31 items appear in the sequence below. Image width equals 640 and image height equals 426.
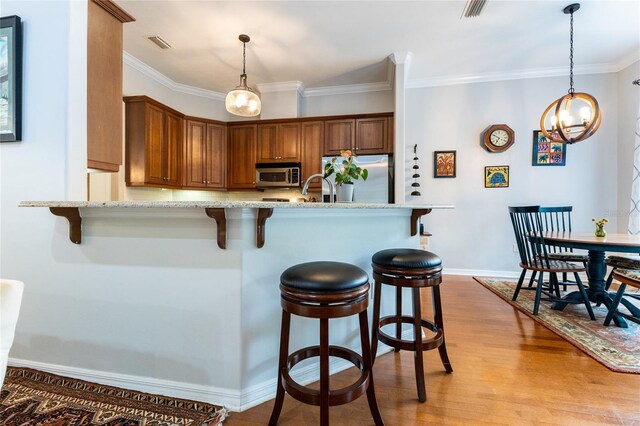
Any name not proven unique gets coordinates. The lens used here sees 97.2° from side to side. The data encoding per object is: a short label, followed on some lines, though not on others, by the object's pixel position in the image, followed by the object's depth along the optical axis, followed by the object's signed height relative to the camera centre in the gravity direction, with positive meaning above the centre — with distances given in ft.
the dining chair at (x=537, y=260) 8.27 -1.53
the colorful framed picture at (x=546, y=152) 12.62 +2.70
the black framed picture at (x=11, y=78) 5.37 +2.51
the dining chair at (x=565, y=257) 9.31 -1.52
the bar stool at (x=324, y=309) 3.66 -1.31
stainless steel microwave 13.60 +1.74
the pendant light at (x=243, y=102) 9.23 +3.61
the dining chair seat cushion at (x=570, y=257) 9.39 -1.54
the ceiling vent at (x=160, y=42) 10.40 +6.36
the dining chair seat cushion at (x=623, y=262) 7.37 -1.37
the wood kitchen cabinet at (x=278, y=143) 13.78 +3.36
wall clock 12.91 +3.43
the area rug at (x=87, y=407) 4.17 -3.10
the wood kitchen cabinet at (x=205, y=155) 13.55 +2.75
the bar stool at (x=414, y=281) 4.75 -1.20
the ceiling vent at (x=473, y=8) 8.45 +6.29
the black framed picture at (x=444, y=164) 13.44 +2.28
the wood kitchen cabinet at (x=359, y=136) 13.03 +3.53
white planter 6.02 +0.39
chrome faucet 5.94 +0.45
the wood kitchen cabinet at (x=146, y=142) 11.31 +2.81
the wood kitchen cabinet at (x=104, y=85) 5.86 +2.72
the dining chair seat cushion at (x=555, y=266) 8.21 -1.62
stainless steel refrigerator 12.33 +1.19
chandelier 9.11 +3.10
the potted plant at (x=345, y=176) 5.86 +0.74
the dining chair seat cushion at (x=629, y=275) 6.46 -1.52
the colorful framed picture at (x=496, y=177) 13.04 +1.62
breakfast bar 4.53 -1.09
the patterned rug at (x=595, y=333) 5.93 -3.05
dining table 7.15 -1.24
